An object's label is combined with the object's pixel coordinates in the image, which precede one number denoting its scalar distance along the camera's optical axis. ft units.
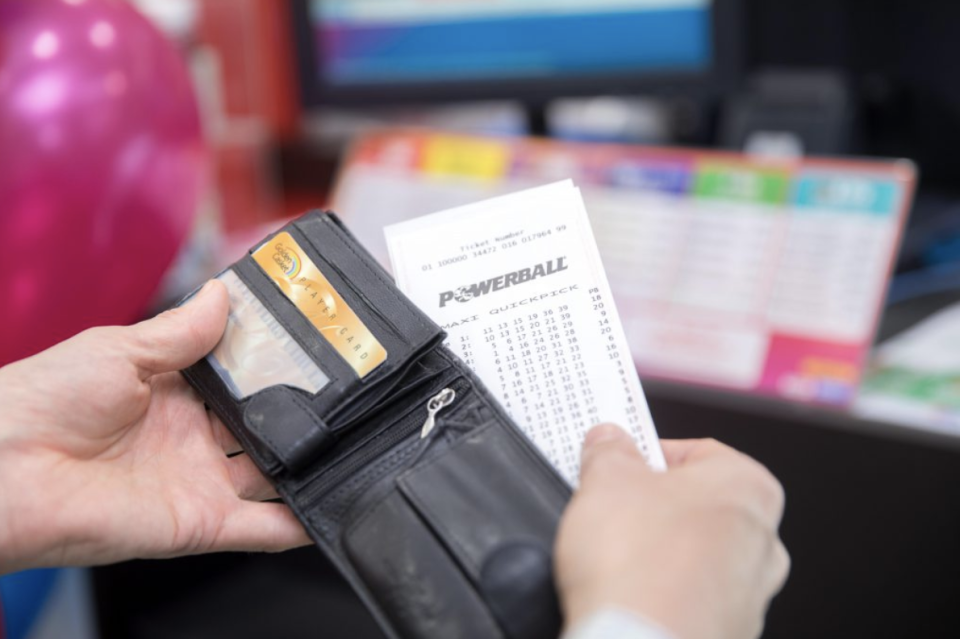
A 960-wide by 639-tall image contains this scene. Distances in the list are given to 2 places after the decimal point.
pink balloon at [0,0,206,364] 3.01
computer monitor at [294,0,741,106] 4.22
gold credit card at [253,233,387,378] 2.19
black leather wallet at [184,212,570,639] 1.85
